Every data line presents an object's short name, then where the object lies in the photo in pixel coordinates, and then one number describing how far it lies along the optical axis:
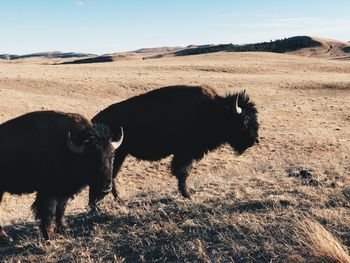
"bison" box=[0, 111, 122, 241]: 7.05
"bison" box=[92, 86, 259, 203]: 9.75
